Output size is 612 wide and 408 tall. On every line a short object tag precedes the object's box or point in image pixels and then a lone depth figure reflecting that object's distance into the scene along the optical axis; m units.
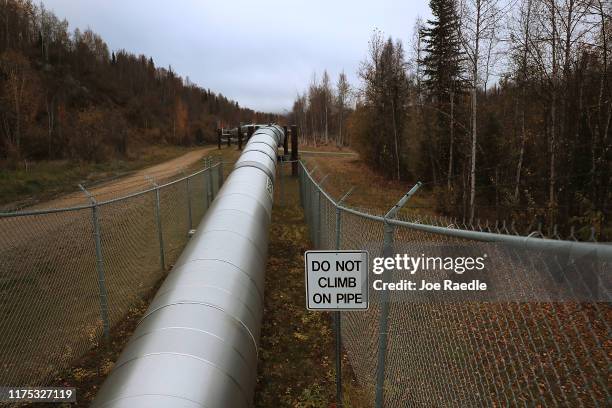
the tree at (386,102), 29.14
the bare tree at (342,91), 58.62
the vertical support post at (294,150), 22.17
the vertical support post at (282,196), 15.98
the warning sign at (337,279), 3.57
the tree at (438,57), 22.52
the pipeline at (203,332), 3.13
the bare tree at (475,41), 14.27
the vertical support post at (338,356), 4.83
